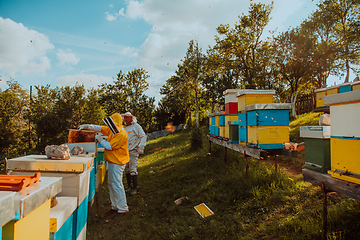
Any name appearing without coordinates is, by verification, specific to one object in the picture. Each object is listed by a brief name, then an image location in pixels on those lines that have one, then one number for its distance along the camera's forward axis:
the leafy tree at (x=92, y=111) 17.03
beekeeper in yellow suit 3.92
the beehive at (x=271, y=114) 3.57
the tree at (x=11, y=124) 17.20
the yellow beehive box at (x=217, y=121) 5.78
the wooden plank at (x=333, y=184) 1.91
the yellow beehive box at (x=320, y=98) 4.29
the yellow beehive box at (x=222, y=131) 5.41
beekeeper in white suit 5.23
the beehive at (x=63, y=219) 1.73
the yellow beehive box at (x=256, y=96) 4.02
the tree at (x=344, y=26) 10.58
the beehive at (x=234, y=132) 4.77
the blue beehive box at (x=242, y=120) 4.04
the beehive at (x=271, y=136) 3.62
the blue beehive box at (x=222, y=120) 5.34
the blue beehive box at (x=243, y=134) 4.12
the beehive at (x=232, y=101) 4.93
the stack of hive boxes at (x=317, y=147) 2.27
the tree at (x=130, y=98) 19.64
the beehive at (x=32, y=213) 1.09
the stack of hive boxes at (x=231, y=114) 4.77
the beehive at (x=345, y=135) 1.88
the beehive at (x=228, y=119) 4.88
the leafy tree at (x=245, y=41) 12.88
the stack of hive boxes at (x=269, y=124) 3.59
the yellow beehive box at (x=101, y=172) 4.64
